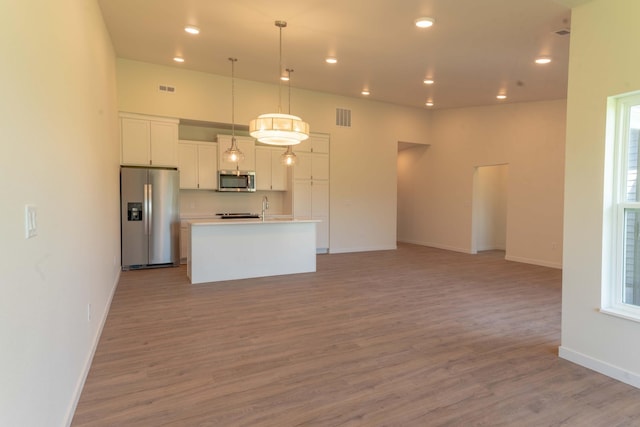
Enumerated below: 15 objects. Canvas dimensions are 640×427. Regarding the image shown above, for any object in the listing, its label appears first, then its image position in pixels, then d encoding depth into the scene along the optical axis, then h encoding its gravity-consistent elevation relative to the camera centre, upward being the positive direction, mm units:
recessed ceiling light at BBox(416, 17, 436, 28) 4148 +2084
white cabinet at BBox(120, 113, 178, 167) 6230 +1047
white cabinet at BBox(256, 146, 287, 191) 7703 +658
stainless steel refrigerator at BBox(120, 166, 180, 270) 6156 -305
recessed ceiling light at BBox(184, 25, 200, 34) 4578 +2200
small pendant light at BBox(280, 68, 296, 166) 5848 +681
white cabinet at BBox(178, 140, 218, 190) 7000 +687
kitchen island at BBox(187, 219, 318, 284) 5383 -785
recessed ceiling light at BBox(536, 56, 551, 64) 5085 +2019
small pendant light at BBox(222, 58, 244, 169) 5914 +1429
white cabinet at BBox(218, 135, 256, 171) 7277 +988
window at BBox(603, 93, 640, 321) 2672 -101
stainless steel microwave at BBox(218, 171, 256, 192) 7320 +386
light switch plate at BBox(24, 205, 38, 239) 1476 -98
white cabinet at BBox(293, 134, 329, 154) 7859 +1224
